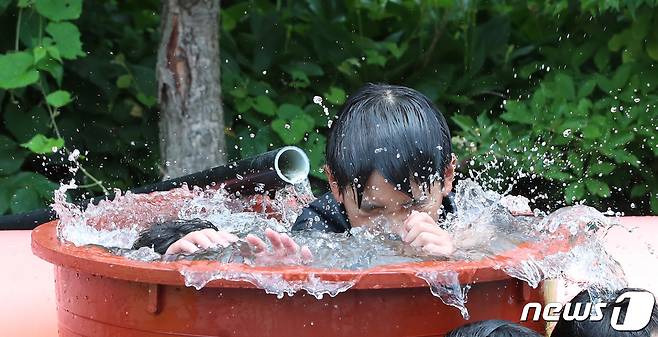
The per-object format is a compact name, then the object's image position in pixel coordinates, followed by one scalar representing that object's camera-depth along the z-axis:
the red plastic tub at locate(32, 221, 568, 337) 3.05
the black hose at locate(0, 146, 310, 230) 4.99
